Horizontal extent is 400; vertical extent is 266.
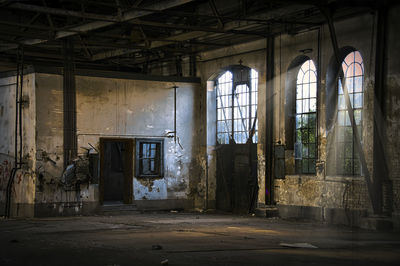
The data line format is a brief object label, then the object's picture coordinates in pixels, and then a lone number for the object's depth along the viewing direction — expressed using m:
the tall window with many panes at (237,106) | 18.48
